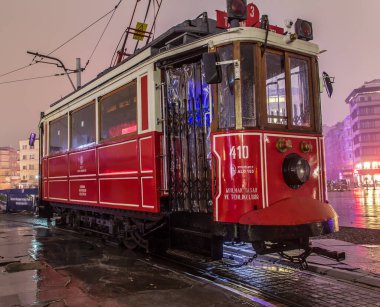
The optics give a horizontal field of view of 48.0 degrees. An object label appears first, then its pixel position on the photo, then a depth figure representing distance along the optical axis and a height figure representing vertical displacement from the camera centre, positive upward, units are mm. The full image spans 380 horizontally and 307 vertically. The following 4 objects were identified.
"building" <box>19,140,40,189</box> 94938 +5001
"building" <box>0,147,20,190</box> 106938 +5094
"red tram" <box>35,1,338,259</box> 5902 +619
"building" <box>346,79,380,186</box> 80938 +8681
